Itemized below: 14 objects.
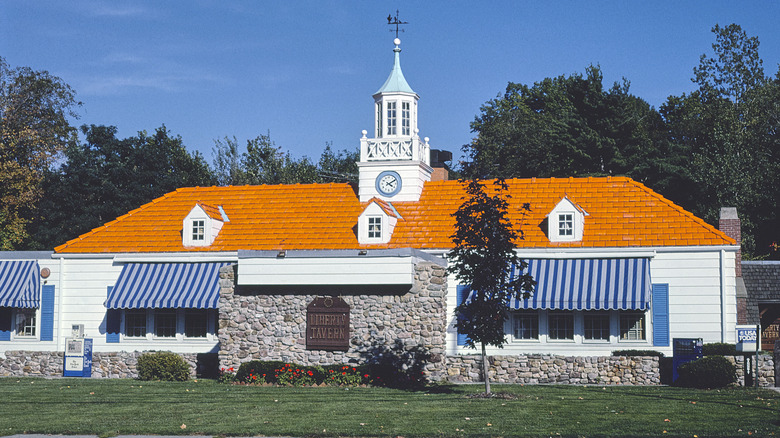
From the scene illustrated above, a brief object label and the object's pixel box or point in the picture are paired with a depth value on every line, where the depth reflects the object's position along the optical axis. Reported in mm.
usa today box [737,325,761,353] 25812
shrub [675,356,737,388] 25969
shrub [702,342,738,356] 29391
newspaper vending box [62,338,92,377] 32062
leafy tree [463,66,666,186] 51469
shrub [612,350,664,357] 29891
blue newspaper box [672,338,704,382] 27425
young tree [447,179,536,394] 23984
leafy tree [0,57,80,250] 53062
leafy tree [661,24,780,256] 47875
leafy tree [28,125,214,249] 54219
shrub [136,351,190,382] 31109
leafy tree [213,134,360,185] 58719
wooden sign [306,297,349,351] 28891
